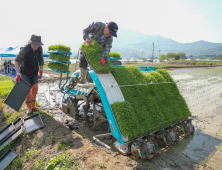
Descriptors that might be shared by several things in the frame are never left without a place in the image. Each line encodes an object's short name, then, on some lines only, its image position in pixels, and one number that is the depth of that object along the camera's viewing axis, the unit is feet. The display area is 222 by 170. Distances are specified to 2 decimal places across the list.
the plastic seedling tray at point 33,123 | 13.43
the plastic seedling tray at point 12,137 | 13.15
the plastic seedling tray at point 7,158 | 11.27
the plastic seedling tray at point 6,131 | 13.84
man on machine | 12.63
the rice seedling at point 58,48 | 23.17
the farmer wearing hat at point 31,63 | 13.94
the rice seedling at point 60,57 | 23.16
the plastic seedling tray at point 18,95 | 13.23
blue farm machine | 9.94
